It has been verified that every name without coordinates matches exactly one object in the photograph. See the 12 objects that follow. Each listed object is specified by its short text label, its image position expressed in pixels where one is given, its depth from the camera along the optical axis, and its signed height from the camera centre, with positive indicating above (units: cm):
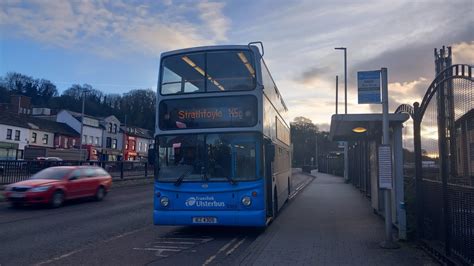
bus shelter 955 +73
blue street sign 911 +174
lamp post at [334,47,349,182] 3431 +485
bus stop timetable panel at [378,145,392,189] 881 +9
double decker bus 968 +62
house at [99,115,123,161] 7644 +502
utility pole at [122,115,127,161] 7844 +448
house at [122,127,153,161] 8300 +471
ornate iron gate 598 +7
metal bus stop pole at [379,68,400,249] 865 -44
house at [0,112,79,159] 5488 +427
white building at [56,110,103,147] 7212 +698
